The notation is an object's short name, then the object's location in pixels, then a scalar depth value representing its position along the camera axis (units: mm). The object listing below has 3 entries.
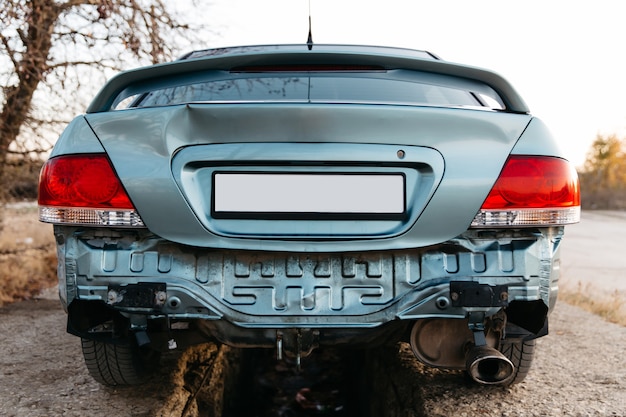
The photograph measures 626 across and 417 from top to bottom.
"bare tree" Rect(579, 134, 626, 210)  37719
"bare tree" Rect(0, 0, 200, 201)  5637
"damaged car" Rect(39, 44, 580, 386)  1822
